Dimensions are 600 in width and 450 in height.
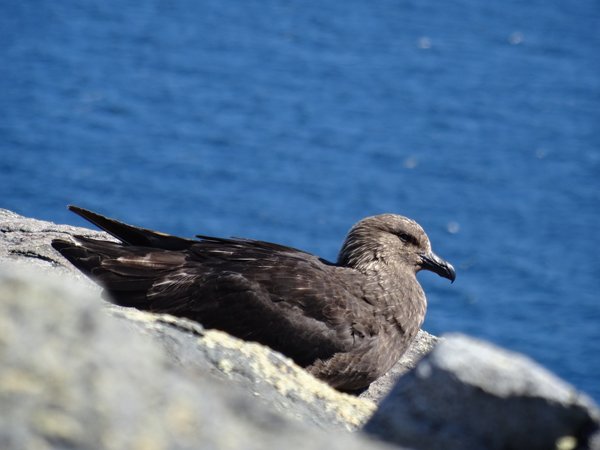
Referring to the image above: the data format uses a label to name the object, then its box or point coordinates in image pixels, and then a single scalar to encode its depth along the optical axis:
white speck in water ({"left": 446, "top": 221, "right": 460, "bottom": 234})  37.00
